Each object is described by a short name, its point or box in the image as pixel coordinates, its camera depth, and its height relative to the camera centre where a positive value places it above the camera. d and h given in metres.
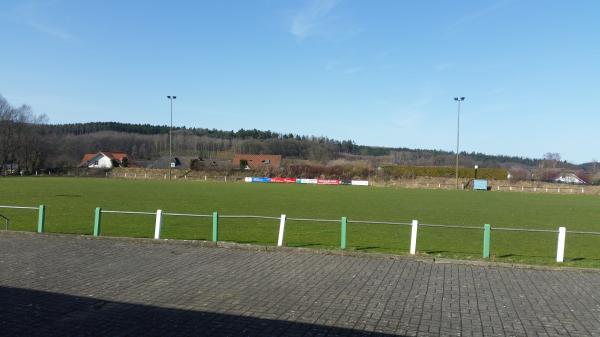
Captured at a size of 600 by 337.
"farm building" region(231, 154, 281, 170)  115.25 +0.15
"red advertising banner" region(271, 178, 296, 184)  87.56 -3.10
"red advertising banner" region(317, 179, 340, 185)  86.12 -3.02
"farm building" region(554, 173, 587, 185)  98.75 -1.11
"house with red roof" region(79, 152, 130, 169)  120.07 -1.02
